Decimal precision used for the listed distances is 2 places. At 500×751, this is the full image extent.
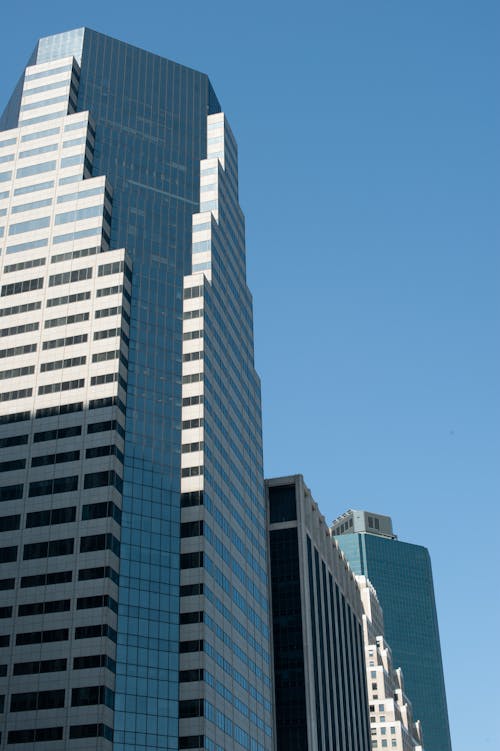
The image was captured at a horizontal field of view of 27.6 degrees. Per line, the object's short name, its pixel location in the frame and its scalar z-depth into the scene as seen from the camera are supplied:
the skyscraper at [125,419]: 135.50
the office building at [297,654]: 181.25
